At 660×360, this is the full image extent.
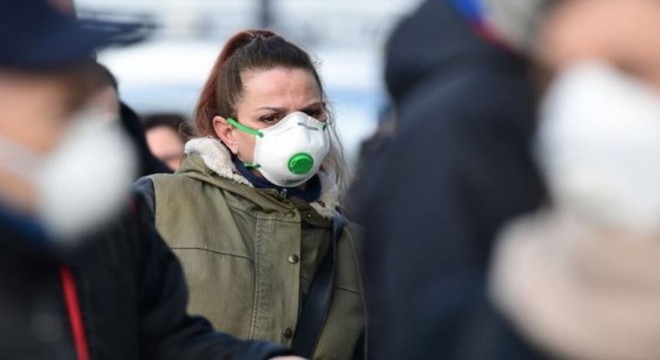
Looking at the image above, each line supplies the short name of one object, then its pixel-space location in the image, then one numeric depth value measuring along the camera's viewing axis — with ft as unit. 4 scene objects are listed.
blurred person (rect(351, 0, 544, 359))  13.69
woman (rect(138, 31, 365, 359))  28.63
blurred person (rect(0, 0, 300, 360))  15.12
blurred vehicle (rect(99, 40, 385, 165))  78.33
